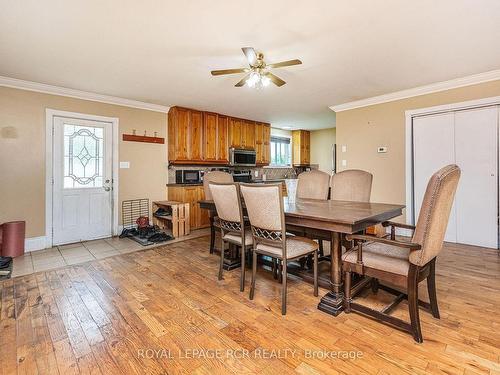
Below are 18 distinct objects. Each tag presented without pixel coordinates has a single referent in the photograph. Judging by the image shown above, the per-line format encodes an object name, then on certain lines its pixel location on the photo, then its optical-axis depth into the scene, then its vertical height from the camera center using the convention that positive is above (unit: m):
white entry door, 3.94 +0.13
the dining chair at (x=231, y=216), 2.36 -0.26
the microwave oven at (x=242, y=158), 5.84 +0.71
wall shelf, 4.57 +0.89
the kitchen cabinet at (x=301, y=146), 7.76 +1.24
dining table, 1.88 -0.26
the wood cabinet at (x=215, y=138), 5.42 +1.07
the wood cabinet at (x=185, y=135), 4.99 +1.04
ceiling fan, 2.42 +1.19
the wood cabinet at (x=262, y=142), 6.56 +1.17
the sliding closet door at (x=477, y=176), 3.54 +0.16
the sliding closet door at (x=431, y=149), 3.86 +0.59
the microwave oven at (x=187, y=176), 5.27 +0.24
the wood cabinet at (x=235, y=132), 5.89 +1.28
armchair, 1.58 -0.48
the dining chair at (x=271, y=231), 2.00 -0.35
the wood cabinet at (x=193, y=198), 4.93 -0.20
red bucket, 3.33 -0.65
